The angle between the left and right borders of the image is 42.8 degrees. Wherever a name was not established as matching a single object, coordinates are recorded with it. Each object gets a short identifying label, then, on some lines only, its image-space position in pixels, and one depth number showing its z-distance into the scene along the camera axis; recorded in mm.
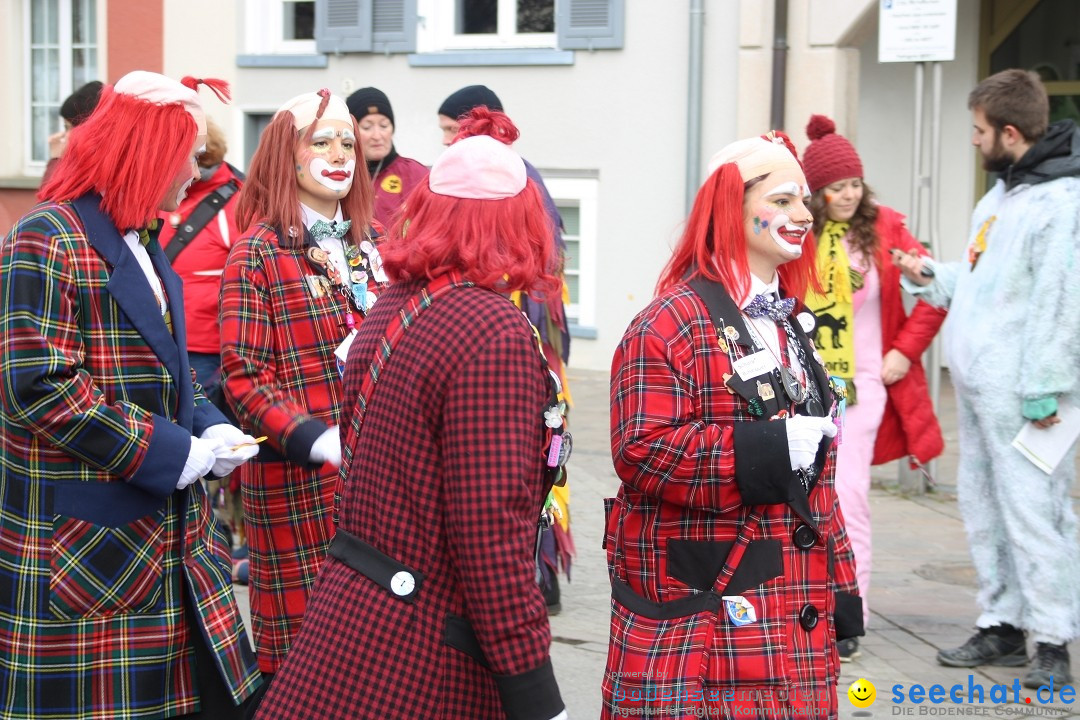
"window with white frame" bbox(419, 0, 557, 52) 12398
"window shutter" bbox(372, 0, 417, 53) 12531
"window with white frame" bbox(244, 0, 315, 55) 13273
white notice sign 7934
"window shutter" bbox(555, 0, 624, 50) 11703
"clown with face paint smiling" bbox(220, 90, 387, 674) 4066
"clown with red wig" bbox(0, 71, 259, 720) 3158
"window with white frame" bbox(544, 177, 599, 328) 12133
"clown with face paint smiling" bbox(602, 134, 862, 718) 3006
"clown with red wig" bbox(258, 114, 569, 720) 2543
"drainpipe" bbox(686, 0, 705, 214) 11227
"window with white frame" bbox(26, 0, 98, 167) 14461
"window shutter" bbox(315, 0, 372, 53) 12625
